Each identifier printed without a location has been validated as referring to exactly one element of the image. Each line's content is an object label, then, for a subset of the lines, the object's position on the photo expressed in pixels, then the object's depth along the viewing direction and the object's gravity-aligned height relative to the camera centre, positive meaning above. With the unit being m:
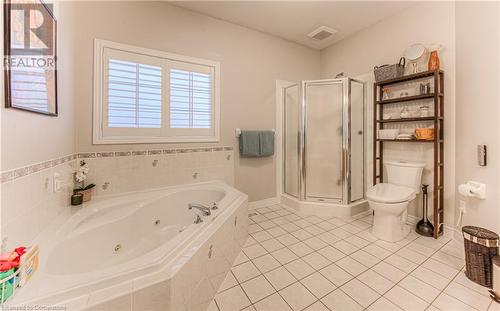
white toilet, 1.99 -0.44
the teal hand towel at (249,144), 2.76 +0.15
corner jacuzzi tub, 0.82 -0.56
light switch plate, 1.71 +0.00
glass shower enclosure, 2.73 +0.21
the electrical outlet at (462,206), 1.89 -0.48
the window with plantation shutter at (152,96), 2.00 +0.66
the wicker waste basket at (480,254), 1.42 -0.72
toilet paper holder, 1.72 -0.30
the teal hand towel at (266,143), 2.86 +0.17
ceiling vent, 2.84 +1.80
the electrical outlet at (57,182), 1.45 -0.20
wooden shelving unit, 2.03 +0.29
